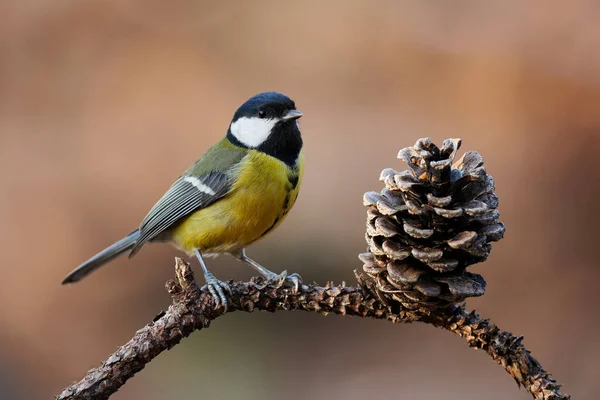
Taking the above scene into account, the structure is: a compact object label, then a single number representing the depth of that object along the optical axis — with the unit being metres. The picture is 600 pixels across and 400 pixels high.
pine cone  3.57
